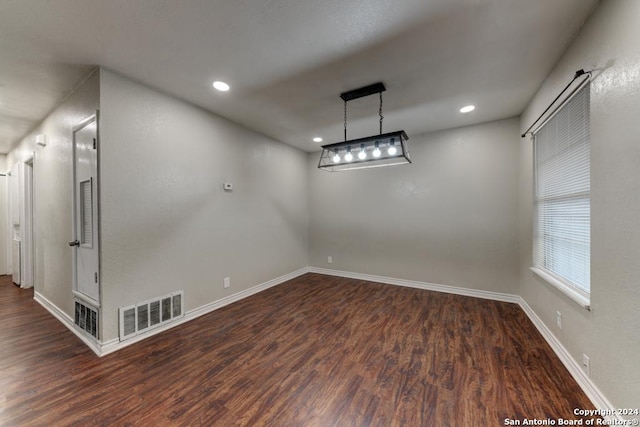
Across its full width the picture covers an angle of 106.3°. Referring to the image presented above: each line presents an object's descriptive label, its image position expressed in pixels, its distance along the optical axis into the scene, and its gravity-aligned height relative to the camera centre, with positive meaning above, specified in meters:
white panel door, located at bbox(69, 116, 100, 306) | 2.36 +0.01
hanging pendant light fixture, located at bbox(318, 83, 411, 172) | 2.63 +0.79
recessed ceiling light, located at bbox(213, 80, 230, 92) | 2.59 +1.39
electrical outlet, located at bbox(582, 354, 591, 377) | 1.76 -1.14
